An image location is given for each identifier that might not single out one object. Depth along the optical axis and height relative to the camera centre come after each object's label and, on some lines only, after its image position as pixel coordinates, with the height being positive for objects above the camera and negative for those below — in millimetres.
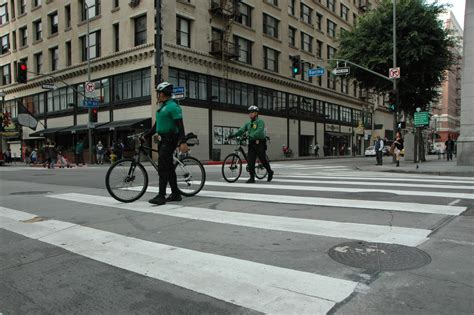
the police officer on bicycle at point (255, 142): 9875 +52
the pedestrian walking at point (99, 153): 28766 -536
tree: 24156 +5966
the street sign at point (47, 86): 27719 +4187
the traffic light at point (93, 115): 27391 +2105
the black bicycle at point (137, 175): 7066 -545
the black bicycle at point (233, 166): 10242 -559
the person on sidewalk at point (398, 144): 19414 -60
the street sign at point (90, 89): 27141 +3858
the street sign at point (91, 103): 26964 +2894
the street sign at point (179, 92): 20428 +2709
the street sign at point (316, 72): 27859 +5067
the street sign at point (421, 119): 20141 +1223
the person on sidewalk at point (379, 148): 21125 -276
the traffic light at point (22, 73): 23814 +4388
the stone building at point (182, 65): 29938 +6941
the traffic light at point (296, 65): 25092 +4995
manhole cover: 3457 -1047
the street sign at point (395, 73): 20766 +3647
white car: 46906 -1055
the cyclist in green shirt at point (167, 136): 6766 +154
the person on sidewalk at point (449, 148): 28469 -409
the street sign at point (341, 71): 22800 +4179
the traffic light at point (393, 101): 21234 +2277
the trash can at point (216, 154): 31125 -745
